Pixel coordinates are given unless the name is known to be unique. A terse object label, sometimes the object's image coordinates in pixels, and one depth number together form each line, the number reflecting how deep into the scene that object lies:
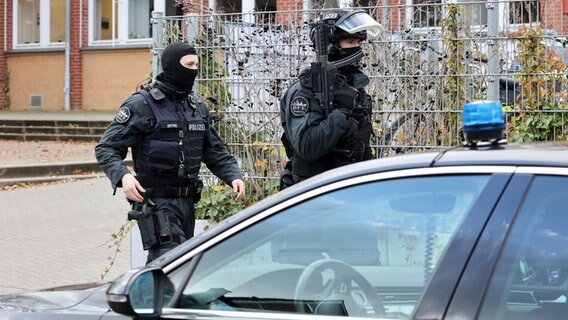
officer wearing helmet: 10.76
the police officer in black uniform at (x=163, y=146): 11.18
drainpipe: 49.75
